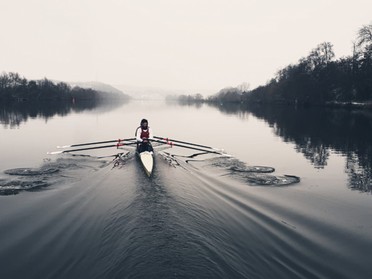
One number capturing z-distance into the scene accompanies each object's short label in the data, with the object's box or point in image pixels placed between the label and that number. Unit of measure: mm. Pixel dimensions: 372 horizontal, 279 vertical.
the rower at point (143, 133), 18259
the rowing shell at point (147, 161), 14320
